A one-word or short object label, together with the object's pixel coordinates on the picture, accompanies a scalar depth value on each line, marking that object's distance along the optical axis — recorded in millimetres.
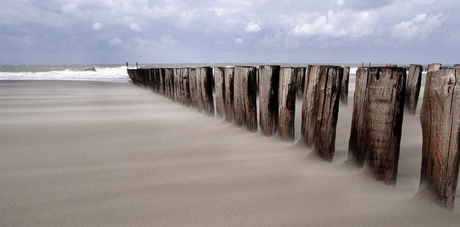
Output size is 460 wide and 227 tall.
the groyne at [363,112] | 1322
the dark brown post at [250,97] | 2748
